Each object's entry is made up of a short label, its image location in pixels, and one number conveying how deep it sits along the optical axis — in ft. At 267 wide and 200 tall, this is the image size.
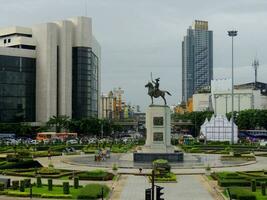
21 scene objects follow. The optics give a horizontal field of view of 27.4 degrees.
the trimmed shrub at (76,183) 144.36
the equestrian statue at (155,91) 254.06
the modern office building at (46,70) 493.77
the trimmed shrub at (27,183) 140.91
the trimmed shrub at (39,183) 146.20
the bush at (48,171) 179.91
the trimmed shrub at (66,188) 133.59
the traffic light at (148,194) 75.31
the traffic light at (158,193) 76.04
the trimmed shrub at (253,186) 139.43
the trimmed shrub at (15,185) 139.54
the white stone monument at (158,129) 250.16
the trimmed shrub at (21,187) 134.65
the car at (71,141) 398.15
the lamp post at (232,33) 348.38
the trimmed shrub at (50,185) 140.13
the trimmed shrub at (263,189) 133.80
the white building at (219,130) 440.08
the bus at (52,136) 441.19
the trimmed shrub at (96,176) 167.22
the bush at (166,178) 165.17
